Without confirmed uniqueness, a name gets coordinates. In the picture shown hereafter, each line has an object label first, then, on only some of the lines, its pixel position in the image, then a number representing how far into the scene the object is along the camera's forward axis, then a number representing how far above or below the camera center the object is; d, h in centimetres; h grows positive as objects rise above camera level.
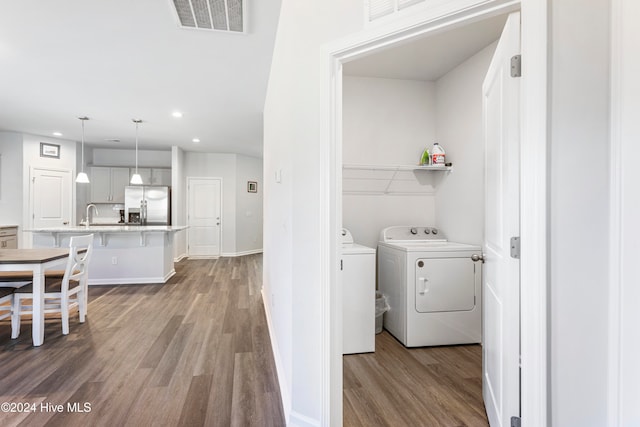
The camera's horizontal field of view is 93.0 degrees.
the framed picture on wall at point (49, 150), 620 +126
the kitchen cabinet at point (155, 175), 729 +87
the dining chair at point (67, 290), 281 -78
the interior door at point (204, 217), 771 -15
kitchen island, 475 -68
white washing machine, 255 -75
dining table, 264 -53
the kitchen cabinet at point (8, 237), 546 -49
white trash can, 296 -94
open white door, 125 -10
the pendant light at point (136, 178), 511 +56
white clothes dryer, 268 -74
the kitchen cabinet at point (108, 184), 711 +64
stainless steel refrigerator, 695 +14
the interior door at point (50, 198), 606 +27
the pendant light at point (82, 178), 486 +53
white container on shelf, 315 +58
